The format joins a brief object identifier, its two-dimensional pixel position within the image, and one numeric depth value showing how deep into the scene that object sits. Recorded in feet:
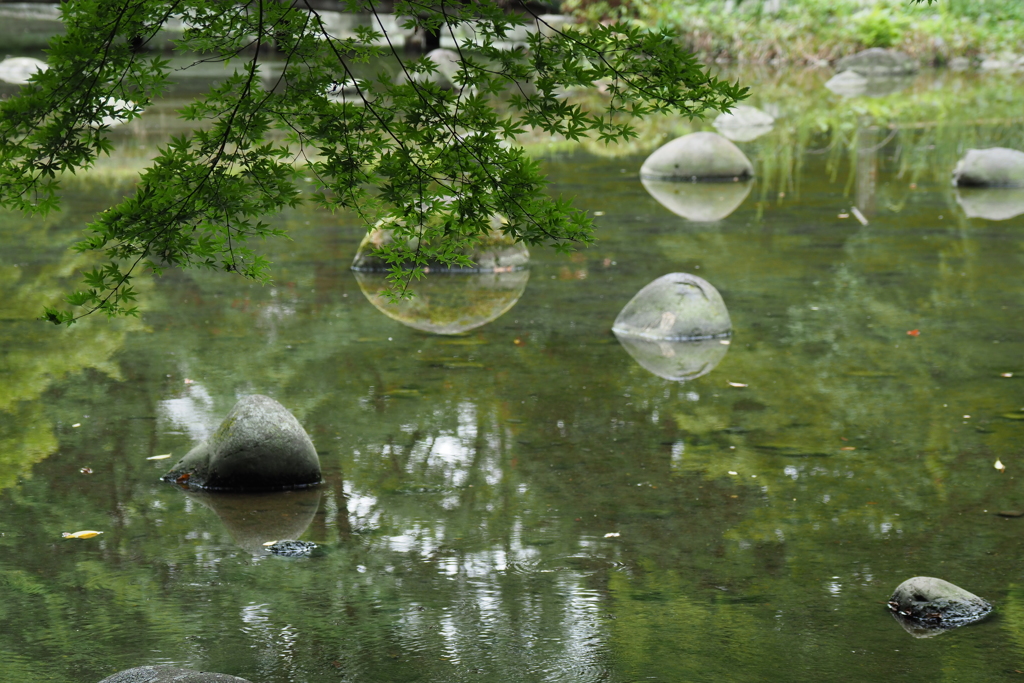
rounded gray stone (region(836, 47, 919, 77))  105.50
